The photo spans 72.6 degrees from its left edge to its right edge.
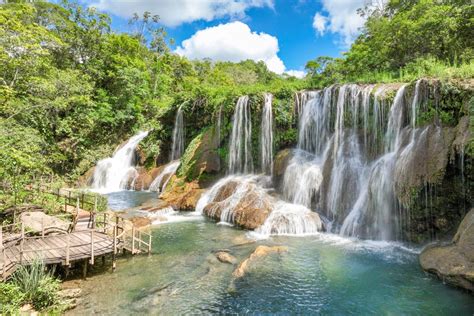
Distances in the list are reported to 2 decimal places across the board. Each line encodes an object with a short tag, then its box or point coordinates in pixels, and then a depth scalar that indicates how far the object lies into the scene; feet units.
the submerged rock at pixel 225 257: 35.73
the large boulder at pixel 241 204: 49.21
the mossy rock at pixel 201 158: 72.49
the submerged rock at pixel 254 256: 32.39
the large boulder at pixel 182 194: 62.28
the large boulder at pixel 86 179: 90.50
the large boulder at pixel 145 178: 84.07
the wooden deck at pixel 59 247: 29.14
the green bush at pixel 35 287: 25.87
